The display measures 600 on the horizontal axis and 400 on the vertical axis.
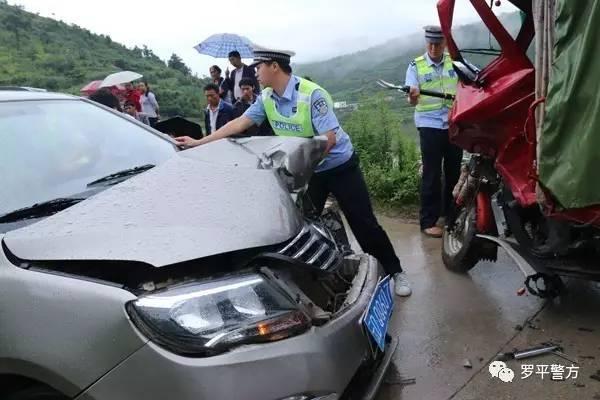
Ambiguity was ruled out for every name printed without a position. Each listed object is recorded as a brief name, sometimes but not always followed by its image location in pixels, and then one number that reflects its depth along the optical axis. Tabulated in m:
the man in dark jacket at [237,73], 7.81
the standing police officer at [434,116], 4.84
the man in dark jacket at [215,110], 7.06
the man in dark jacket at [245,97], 6.99
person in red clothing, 10.73
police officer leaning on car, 3.54
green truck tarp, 2.51
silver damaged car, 1.61
